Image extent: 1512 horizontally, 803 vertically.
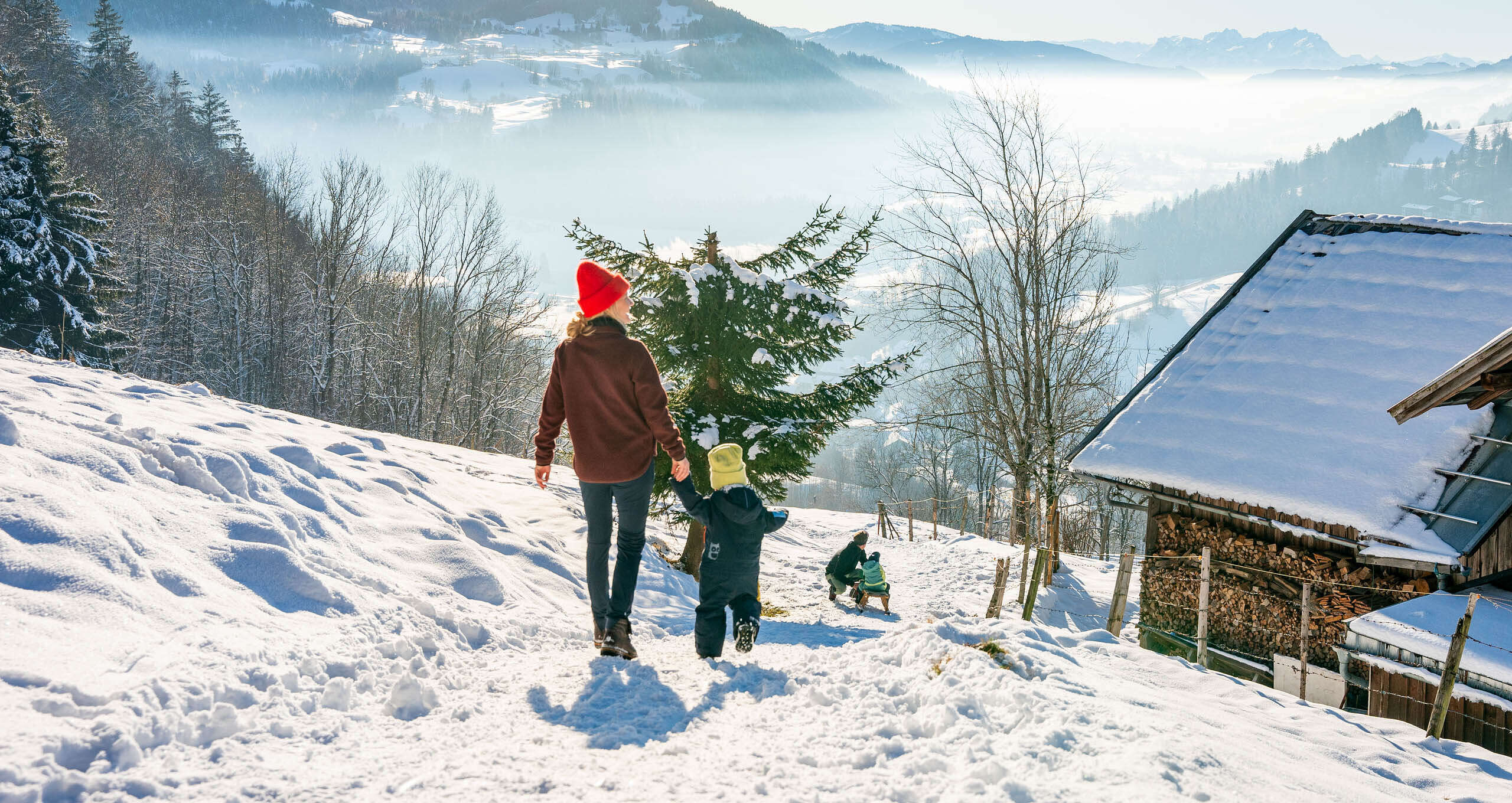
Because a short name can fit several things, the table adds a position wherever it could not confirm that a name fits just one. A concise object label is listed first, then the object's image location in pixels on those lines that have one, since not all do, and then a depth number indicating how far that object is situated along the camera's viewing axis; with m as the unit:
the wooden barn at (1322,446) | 8.54
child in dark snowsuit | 5.20
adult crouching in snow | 11.92
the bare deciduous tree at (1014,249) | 18.61
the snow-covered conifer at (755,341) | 11.10
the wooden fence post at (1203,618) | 8.03
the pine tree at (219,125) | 56.69
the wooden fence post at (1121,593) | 8.74
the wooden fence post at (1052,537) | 16.00
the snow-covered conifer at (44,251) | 20.03
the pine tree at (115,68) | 47.62
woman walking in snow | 4.70
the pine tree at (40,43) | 39.72
